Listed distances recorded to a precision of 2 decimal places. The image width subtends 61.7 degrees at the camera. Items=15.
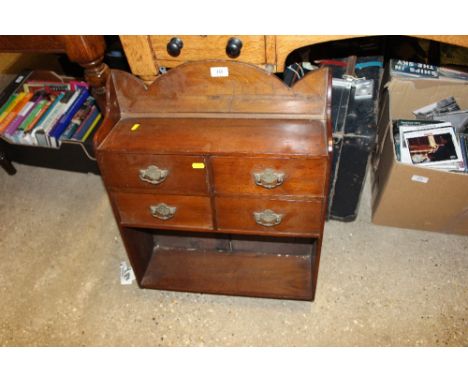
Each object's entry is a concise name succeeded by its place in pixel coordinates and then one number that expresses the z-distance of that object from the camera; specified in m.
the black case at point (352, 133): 1.69
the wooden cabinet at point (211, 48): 1.40
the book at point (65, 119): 2.18
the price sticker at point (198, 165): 1.32
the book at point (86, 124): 2.17
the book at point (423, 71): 1.87
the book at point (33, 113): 2.23
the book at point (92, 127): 2.17
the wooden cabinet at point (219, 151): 1.30
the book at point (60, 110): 2.18
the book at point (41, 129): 2.18
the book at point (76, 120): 2.18
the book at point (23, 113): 2.23
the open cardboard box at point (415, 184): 1.73
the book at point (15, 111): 2.25
